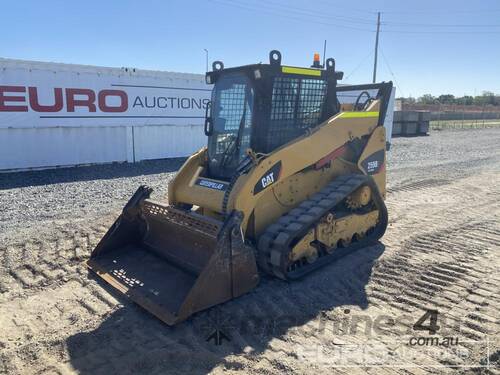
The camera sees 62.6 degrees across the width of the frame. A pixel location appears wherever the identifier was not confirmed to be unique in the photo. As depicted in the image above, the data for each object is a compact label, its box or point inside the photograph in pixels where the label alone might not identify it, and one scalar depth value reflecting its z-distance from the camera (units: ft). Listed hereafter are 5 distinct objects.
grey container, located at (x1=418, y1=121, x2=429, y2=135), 83.35
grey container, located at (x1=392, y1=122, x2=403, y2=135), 81.01
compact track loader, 13.20
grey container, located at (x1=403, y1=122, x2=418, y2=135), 81.46
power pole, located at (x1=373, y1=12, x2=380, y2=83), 111.12
